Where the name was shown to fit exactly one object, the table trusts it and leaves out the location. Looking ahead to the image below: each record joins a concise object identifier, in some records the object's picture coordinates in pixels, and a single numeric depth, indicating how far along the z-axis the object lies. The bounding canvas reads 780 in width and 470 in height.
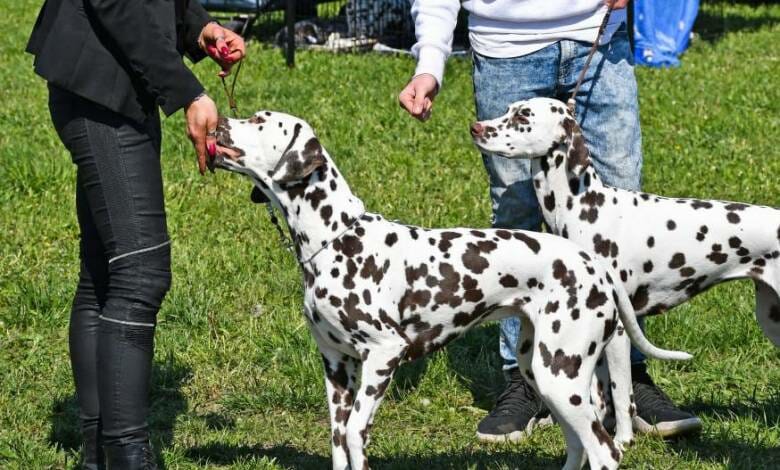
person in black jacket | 3.93
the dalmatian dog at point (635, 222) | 4.84
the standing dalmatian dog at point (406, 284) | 4.18
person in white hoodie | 4.93
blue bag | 13.55
